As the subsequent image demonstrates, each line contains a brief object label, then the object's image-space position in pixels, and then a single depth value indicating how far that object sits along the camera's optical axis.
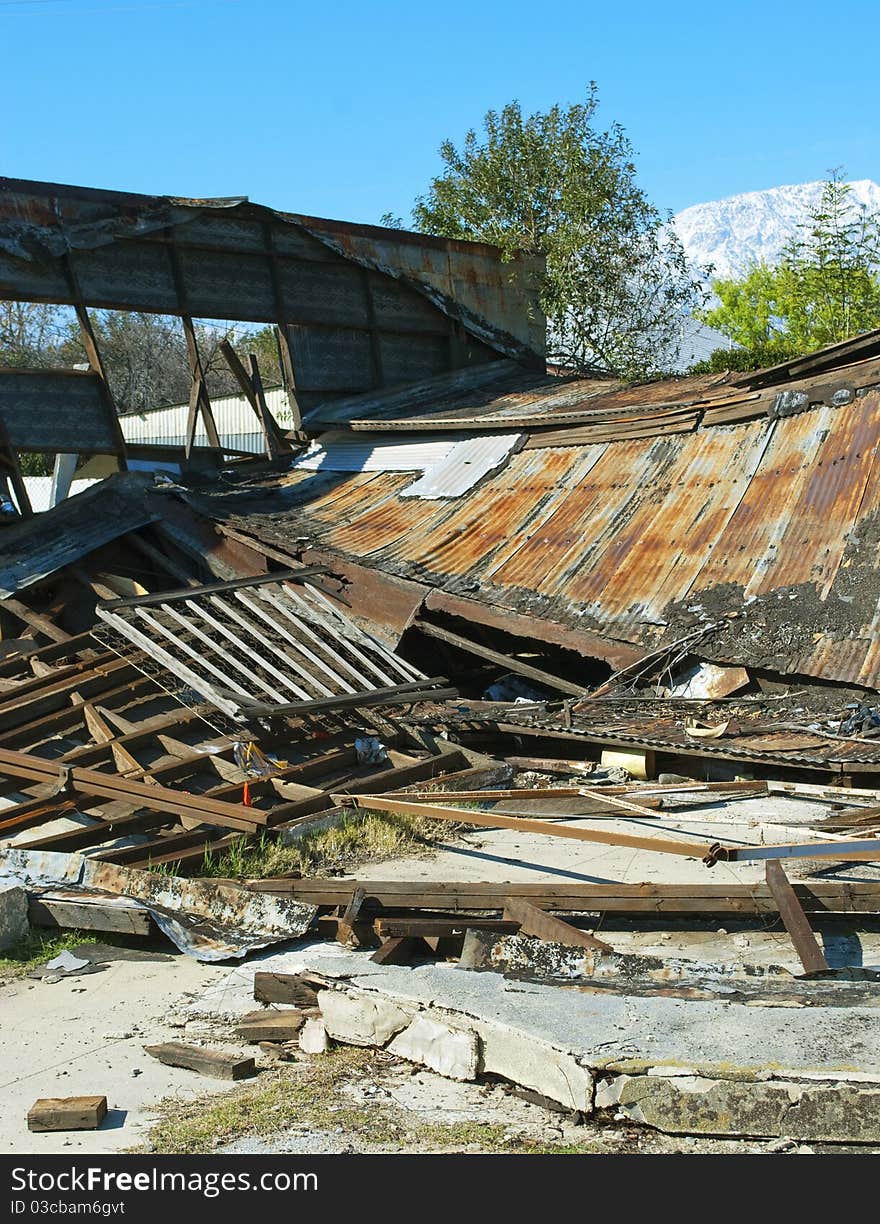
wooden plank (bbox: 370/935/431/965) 6.36
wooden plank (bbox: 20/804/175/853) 8.34
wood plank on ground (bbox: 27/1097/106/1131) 4.89
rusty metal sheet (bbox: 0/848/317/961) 7.05
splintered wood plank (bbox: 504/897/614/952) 6.35
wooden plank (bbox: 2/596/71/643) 12.67
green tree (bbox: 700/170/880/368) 23.86
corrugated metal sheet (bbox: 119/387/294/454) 30.64
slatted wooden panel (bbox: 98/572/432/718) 11.05
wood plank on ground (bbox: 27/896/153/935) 7.26
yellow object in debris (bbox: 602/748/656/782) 10.50
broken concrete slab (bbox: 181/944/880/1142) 4.59
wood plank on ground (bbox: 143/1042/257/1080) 5.41
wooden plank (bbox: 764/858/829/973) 5.98
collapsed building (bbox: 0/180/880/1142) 7.39
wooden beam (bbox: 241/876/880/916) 6.61
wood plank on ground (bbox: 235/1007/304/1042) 5.80
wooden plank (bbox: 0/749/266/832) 8.69
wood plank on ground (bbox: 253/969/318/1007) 6.08
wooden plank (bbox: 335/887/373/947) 6.80
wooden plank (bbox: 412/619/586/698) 11.99
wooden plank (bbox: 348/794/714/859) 7.21
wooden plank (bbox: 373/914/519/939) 6.54
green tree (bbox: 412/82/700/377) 21.89
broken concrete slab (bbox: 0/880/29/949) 7.27
